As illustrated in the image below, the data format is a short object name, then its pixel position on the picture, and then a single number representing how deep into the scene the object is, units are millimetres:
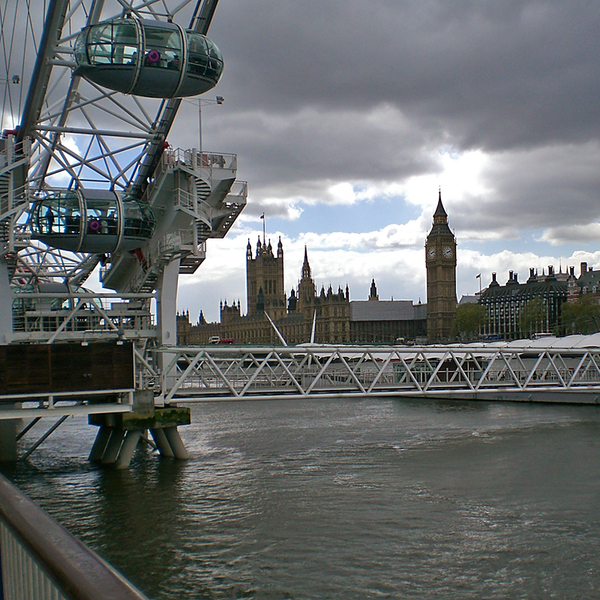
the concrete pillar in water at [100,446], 27156
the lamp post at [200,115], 29016
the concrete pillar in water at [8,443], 28062
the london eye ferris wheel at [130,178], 17328
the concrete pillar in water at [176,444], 26553
